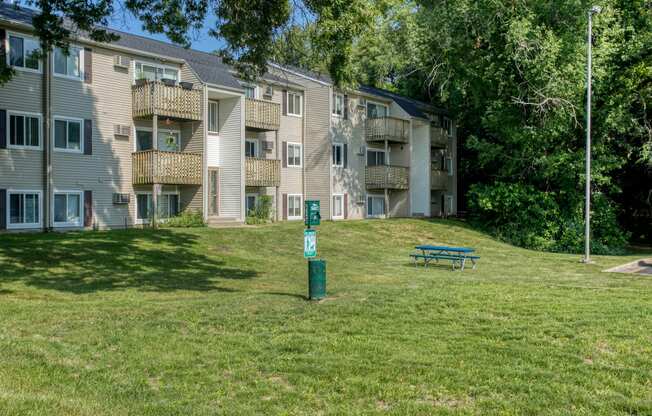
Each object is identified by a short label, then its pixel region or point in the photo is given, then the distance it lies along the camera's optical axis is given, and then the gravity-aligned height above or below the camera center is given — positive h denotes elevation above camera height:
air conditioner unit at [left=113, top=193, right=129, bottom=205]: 25.06 +0.43
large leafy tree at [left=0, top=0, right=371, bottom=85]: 13.48 +4.66
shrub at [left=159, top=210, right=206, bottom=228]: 25.94 -0.55
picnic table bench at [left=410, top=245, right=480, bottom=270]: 18.64 -1.61
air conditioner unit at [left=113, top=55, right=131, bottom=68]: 25.03 +6.38
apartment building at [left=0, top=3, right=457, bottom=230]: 22.53 +3.42
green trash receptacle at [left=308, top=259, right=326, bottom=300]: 11.41 -1.36
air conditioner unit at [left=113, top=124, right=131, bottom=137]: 25.16 +3.44
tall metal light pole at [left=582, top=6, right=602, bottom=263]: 21.78 +1.94
